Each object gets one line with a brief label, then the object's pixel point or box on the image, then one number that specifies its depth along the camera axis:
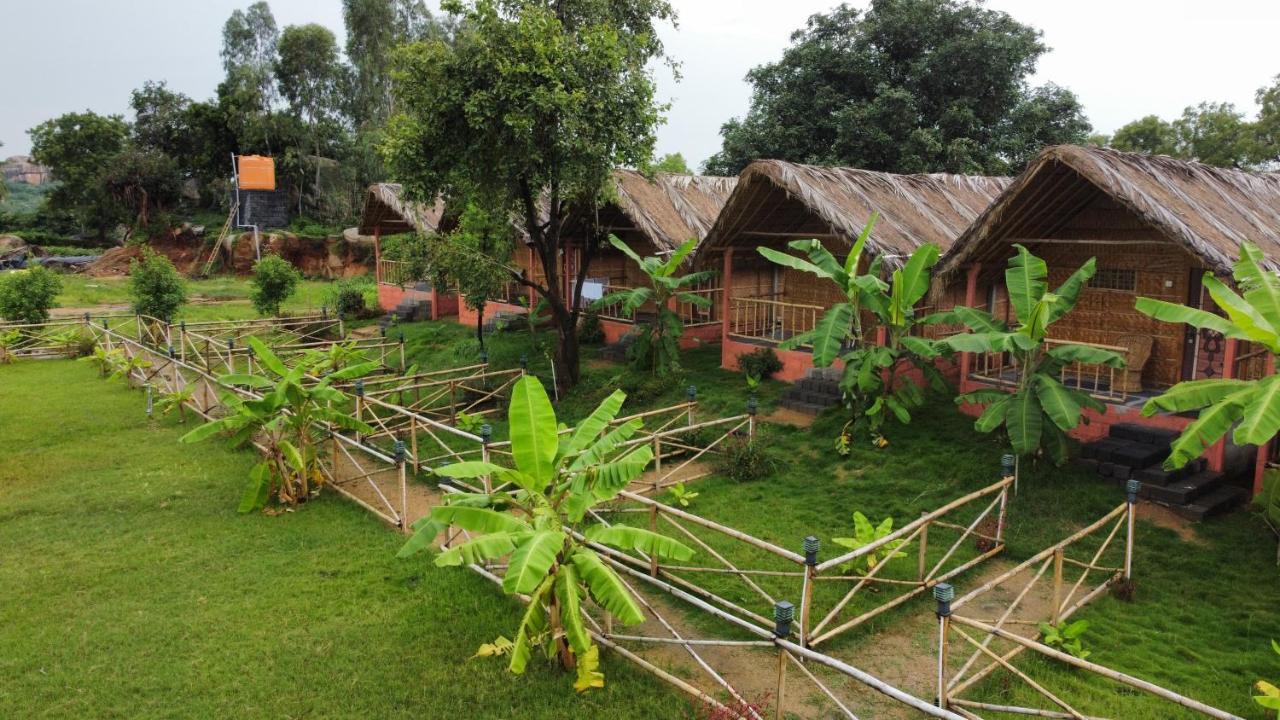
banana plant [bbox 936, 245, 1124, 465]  8.90
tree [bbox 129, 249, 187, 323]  20.47
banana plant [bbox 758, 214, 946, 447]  10.67
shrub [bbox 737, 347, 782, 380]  14.18
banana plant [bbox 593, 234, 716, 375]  14.06
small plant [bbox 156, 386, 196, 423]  14.23
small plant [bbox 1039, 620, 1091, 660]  6.05
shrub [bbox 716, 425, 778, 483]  10.59
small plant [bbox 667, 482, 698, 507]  9.66
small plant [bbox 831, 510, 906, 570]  7.42
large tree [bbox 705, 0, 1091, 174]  24.11
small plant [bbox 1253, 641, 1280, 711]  4.36
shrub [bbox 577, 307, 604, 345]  18.06
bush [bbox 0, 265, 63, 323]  21.56
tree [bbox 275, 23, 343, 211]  35.34
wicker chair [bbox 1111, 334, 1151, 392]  10.95
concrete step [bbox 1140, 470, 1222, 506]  8.54
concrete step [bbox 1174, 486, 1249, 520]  8.36
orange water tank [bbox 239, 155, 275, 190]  34.44
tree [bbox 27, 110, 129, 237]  37.00
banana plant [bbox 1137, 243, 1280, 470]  6.17
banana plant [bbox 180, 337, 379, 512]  9.70
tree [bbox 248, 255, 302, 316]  21.30
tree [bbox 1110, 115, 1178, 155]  29.70
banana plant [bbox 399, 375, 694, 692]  5.51
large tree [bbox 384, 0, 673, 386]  12.08
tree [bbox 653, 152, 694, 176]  38.77
